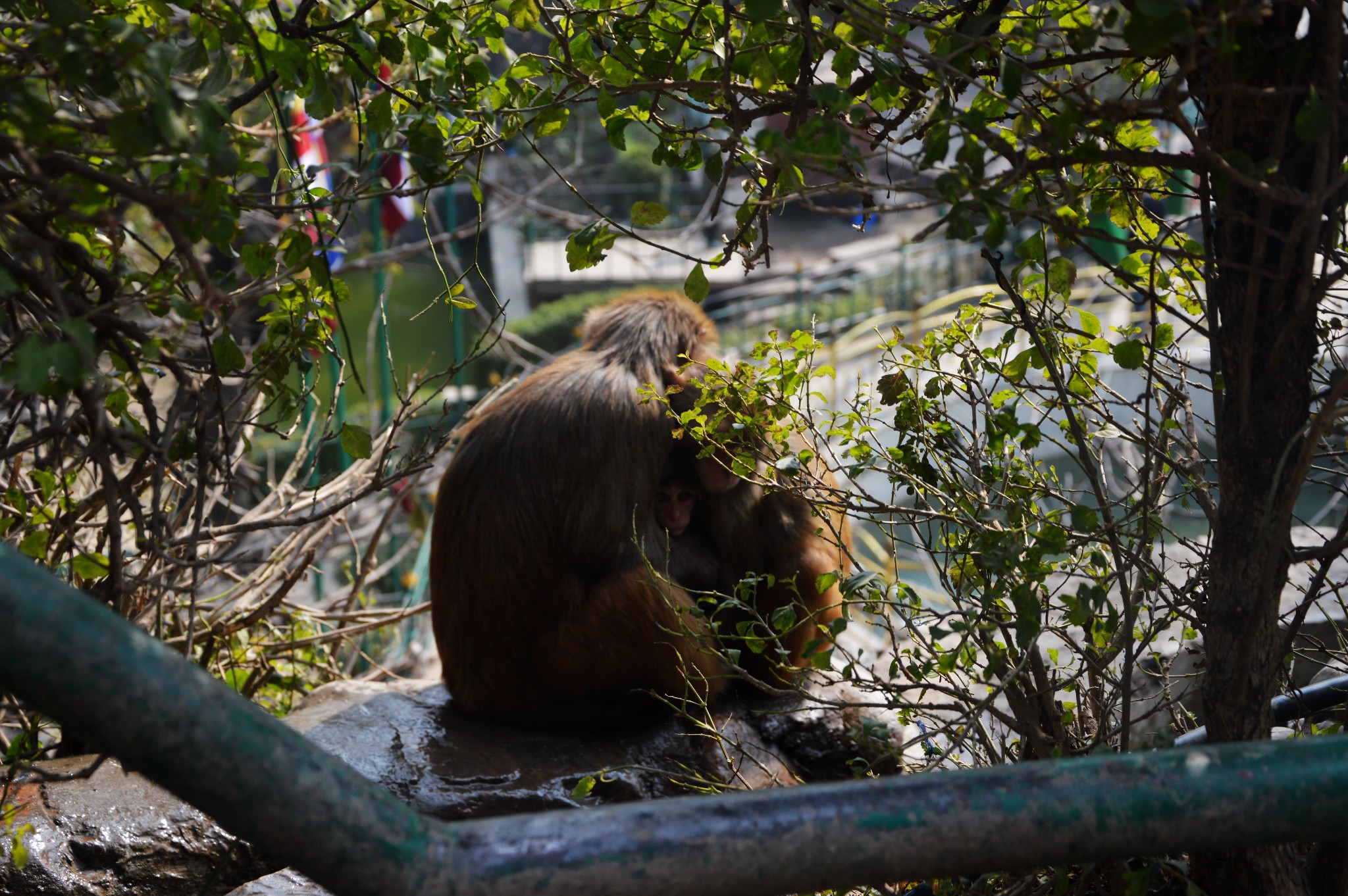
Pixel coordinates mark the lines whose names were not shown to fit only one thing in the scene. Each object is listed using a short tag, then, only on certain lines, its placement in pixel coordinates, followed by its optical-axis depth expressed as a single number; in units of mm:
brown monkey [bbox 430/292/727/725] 3656
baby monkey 3969
